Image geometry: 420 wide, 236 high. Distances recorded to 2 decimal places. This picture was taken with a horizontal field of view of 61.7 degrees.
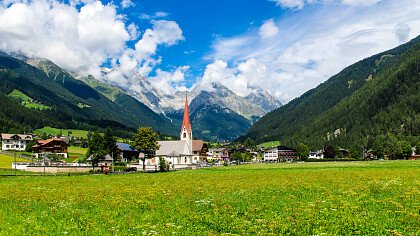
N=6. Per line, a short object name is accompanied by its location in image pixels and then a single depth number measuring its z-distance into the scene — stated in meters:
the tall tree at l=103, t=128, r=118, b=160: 119.50
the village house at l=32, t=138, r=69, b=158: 189.12
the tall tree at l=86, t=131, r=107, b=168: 99.62
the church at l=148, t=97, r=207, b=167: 161.00
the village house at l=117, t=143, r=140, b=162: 165.60
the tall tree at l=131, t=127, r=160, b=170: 109.25
